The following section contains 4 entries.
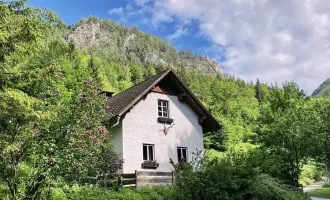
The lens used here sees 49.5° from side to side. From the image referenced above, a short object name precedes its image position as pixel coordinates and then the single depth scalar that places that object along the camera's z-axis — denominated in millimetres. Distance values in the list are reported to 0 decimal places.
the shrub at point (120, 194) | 12477
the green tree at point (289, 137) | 23828
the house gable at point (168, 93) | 21667
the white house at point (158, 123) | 20703
